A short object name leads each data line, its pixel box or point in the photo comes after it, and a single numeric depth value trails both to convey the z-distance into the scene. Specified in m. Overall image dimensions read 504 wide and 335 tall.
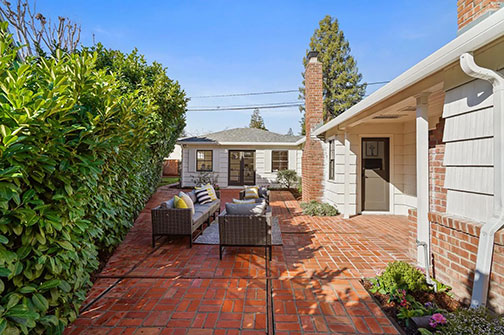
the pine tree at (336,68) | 22.67
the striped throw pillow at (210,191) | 6.80
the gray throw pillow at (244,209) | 4.20
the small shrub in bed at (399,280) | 2.71
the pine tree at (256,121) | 39.38
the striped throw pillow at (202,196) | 6.55
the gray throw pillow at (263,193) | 7.25
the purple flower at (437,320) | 2.07
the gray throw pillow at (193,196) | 6.39
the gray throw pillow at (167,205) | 4.71
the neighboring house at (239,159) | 13.30
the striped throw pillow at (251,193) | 6.95
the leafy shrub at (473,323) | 1.77
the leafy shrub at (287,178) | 12.57
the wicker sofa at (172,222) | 4.48
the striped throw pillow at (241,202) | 4.91
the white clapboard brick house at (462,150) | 2.07
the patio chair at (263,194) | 7.16
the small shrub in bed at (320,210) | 6.94
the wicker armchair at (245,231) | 3.93
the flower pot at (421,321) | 2.17
